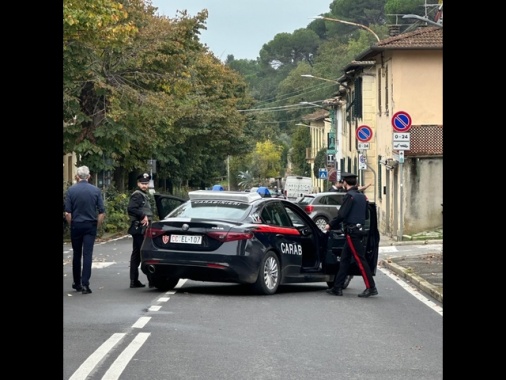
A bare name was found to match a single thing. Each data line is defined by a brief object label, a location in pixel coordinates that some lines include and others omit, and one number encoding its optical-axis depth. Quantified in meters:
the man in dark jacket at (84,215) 16.91
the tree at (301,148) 114.29
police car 16.48
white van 90.25
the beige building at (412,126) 41.28
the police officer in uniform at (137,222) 17.81
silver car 42.22
